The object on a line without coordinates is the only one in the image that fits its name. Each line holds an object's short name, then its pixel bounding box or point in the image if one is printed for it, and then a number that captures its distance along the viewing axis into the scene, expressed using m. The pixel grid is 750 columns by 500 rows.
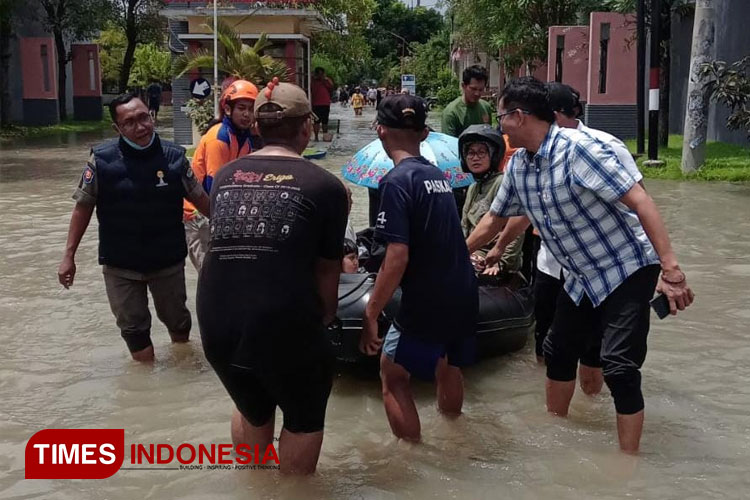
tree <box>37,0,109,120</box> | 31.59
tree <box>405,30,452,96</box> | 43.84
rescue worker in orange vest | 5.73
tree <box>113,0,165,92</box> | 34.38
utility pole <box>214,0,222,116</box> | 14.44
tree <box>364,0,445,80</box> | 67.50
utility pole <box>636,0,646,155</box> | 15.27
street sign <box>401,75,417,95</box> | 31.31
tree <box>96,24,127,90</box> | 46.00
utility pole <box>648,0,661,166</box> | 14.76
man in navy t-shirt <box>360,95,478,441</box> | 3.83
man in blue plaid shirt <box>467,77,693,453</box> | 3.85
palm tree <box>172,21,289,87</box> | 15.68
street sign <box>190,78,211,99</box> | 17.83
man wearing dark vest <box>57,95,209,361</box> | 5.27
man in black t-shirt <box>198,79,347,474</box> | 3.20
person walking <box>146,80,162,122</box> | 33.72
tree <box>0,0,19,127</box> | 27.11
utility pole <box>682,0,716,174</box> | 13.43
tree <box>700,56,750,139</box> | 13.25
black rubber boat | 5.14
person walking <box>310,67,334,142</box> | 21.33
